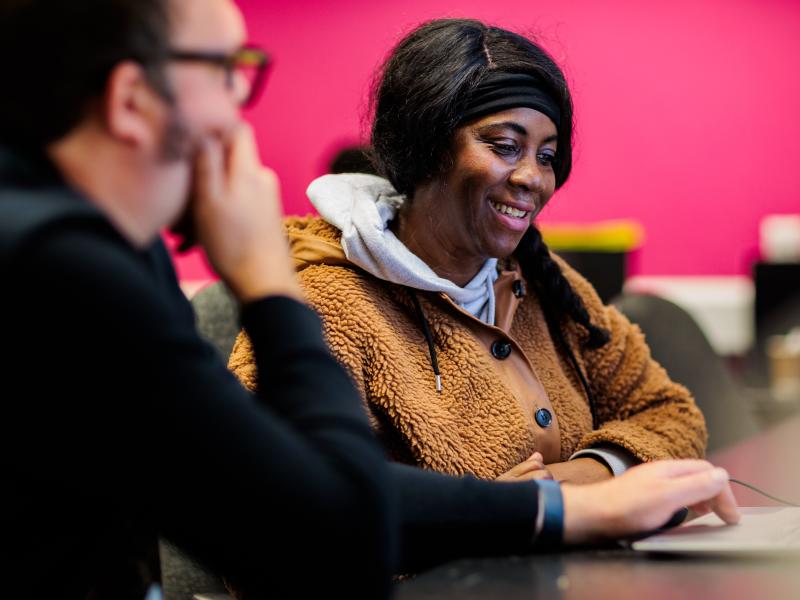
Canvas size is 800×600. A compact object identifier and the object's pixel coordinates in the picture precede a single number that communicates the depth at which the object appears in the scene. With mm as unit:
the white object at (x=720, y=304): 4367
